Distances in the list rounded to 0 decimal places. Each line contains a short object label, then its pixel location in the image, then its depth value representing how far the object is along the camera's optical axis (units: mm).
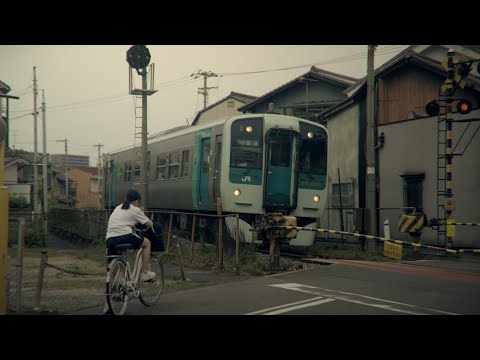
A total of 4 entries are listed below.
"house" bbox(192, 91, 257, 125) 41500
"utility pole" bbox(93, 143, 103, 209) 29570
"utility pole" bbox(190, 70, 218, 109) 48844
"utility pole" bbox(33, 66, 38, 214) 32878
